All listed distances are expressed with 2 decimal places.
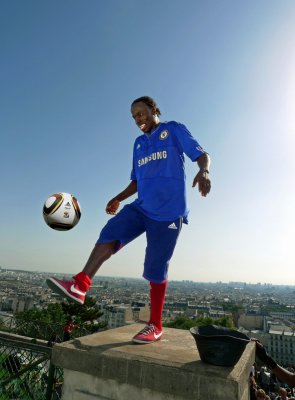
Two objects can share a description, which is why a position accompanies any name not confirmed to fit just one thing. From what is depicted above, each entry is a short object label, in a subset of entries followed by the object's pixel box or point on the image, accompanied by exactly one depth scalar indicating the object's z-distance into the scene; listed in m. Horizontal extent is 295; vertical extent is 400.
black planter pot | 2.26
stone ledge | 2.14
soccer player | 3.14
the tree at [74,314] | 33.06
